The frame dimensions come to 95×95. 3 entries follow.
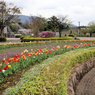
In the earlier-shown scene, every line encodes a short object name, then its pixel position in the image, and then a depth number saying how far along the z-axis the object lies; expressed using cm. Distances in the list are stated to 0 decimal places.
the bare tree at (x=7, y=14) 2045
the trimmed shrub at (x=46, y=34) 1826
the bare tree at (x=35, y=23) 1744
